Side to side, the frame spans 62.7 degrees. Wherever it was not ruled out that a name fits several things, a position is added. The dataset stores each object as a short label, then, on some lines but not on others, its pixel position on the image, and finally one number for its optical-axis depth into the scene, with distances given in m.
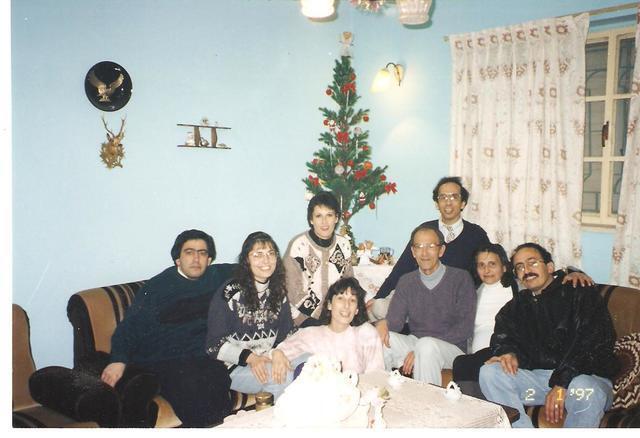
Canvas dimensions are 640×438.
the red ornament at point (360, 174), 4.36
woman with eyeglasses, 2.52
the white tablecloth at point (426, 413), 1.81
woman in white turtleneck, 2.82
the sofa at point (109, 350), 2.32
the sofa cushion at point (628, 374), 2.25
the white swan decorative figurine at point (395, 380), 2.13
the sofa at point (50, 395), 2.19
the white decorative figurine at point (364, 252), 4.11
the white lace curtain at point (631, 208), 3.05
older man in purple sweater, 2.79
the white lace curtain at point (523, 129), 3.41
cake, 1.60
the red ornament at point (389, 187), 4.40
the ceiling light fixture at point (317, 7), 2.16
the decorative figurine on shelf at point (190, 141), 3.58
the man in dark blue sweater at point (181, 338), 2.44
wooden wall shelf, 3.59
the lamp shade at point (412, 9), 1.99
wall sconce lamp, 4.38
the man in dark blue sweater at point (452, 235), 3.19
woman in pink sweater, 2.49
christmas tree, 4.36
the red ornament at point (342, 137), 4.36
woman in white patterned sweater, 3.01
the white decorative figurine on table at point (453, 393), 1.99
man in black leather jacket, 2.30
